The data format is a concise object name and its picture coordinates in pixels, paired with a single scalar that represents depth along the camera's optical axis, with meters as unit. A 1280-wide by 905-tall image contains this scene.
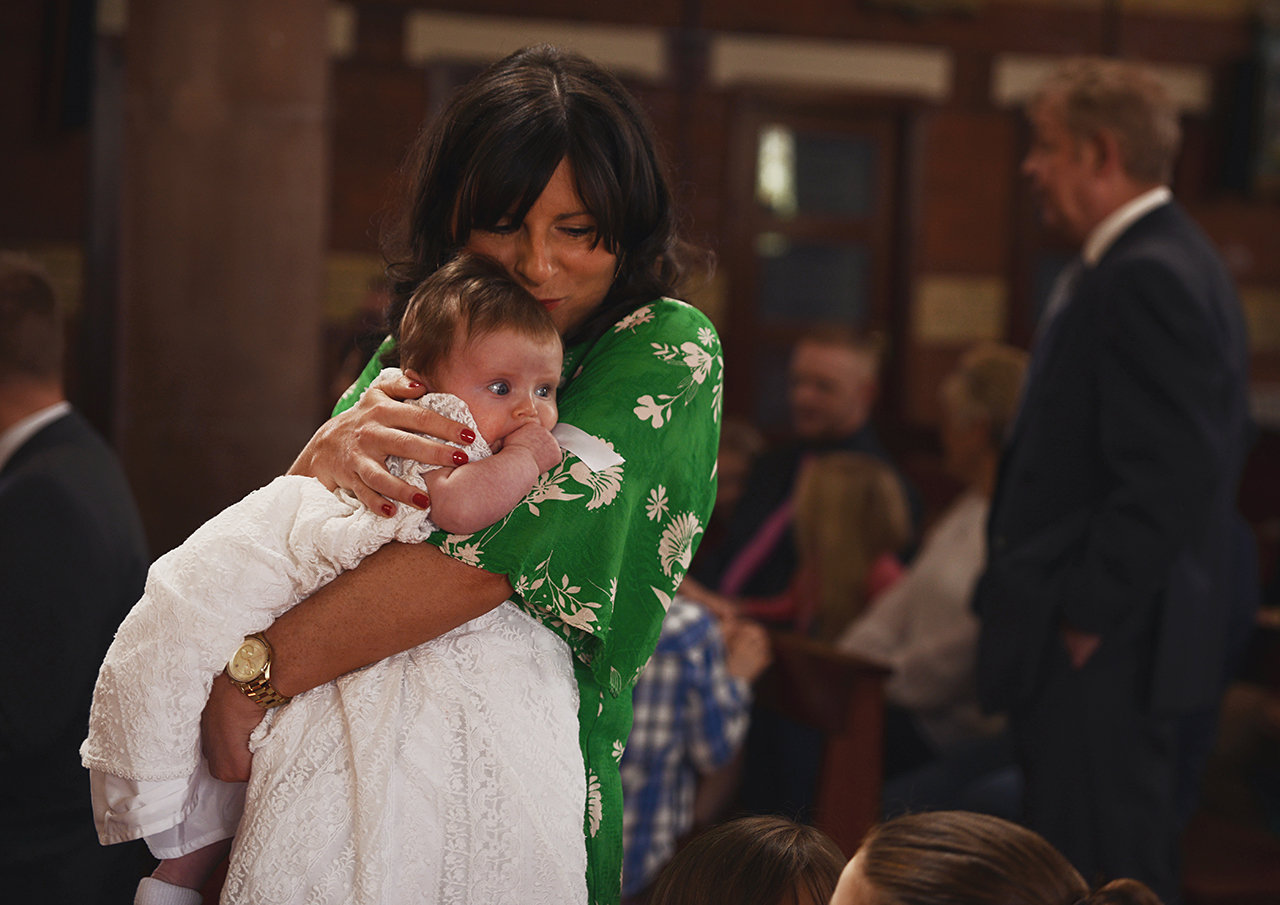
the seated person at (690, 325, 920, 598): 3.86
